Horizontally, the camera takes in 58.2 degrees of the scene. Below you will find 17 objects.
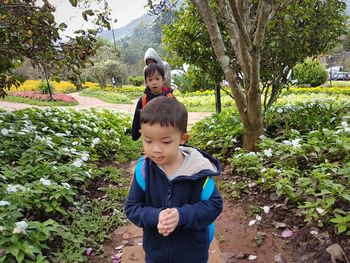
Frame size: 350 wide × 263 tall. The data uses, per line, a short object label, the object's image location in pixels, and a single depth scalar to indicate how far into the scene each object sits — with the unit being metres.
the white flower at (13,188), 2.71
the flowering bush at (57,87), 22.81
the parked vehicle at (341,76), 34.19
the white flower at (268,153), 3.57
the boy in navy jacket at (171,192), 1.37
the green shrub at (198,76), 7.20
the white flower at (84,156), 4.04
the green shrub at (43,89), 19.50
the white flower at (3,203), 2.42
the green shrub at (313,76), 19.23
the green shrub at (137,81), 35.53
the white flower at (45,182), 2.93
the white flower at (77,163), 3.61
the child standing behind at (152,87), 3.48
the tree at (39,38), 4.55
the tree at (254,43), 3.80
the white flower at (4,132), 4.13
